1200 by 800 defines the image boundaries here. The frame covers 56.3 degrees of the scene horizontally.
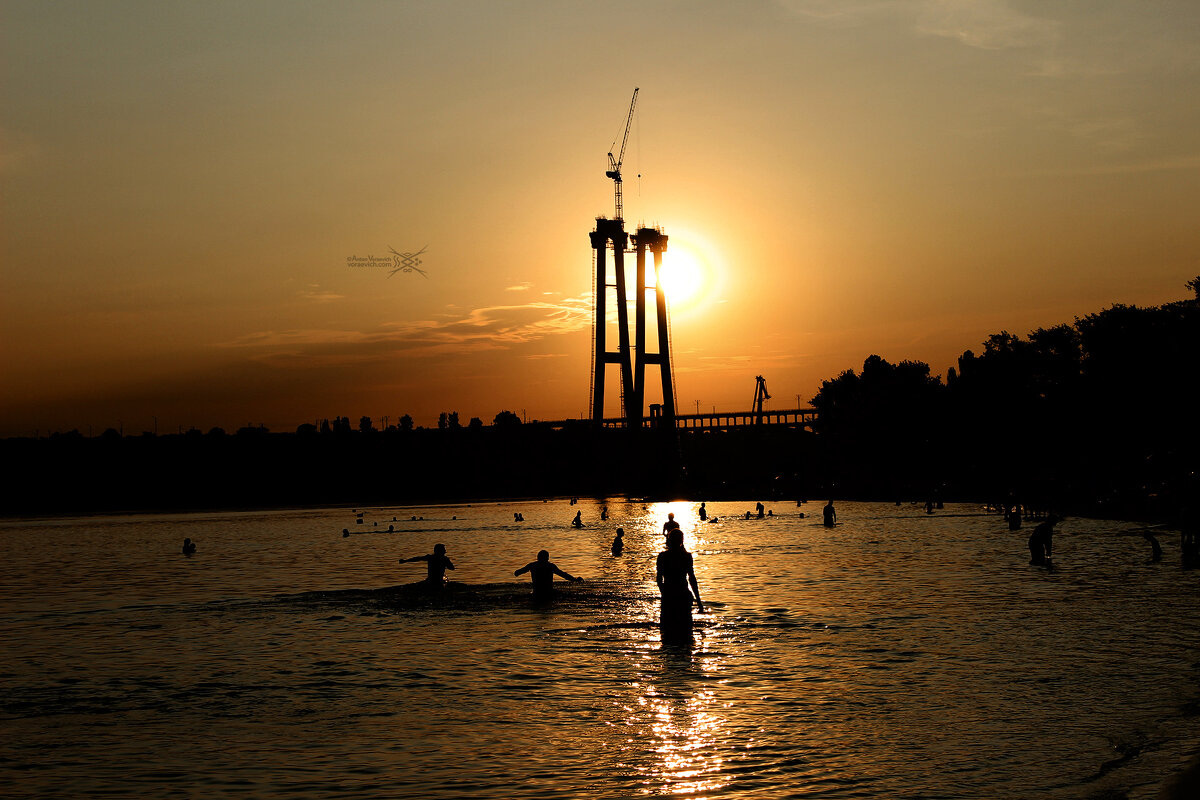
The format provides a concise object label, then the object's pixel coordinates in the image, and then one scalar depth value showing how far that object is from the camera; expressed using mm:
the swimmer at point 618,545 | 49719
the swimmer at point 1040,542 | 39822
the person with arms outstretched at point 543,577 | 28531
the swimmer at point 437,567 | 30906
